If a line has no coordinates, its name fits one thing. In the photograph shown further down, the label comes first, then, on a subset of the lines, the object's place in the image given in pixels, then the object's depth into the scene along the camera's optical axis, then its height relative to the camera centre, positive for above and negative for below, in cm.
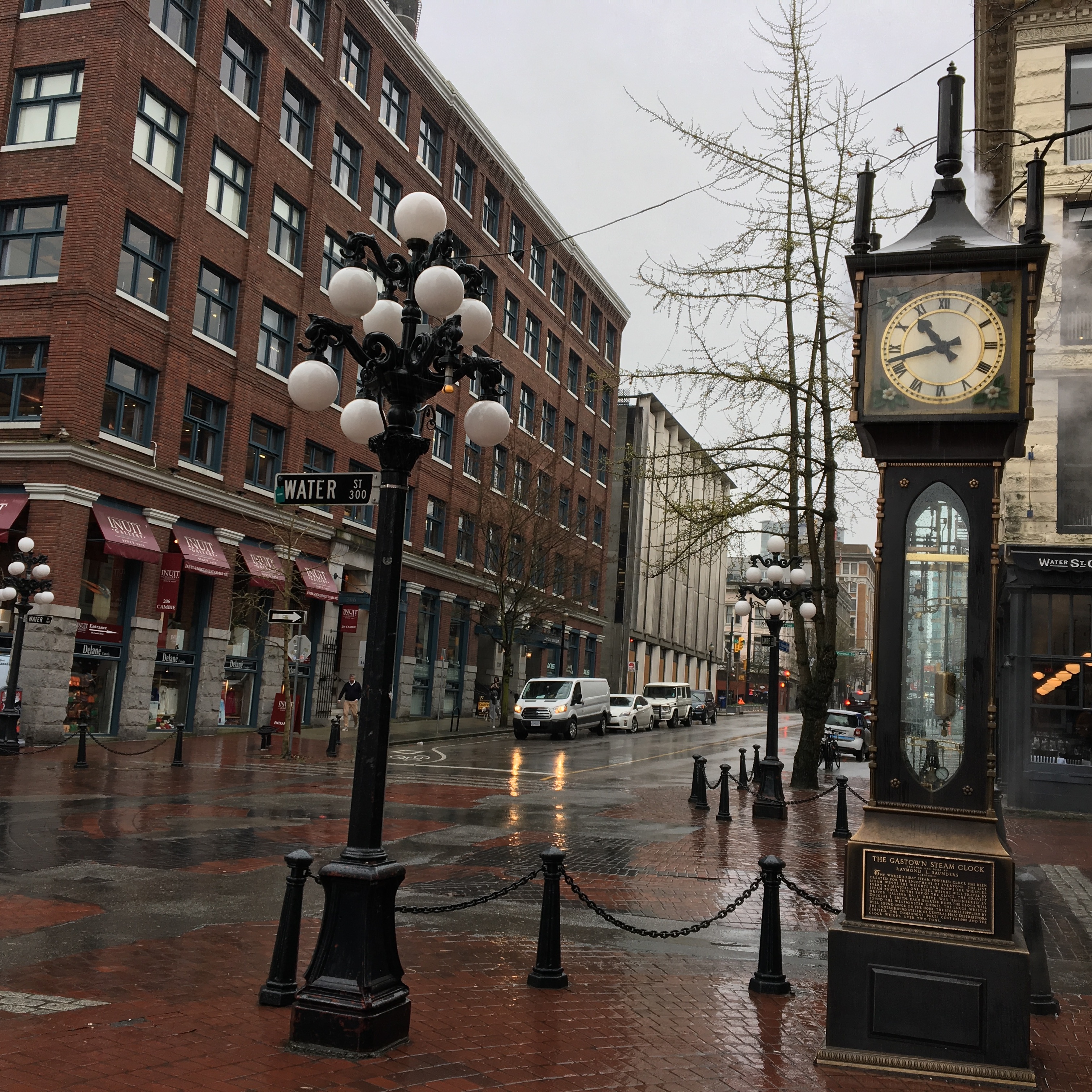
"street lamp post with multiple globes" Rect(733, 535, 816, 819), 1688 +176
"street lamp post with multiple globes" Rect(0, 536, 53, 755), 2006 +93
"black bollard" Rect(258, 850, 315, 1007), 616 -162
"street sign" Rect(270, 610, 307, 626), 2342 +106
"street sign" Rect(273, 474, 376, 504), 654 +112
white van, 3541 -84
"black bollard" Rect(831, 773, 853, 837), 1462 -168
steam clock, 573 +38
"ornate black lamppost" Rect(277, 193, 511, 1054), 556 +135
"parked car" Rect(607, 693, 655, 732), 4200 -103
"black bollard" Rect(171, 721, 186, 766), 1980 -170
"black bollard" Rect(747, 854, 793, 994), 704 -166
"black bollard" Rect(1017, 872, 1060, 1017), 656 -149
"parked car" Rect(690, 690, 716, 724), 5619 -86
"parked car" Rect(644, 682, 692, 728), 4781 -56
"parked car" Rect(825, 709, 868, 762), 3662 -100
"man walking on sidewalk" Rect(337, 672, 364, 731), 3038 -86
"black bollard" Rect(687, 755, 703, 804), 1742 -158
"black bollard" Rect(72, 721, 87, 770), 1875 -186
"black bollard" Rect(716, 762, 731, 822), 1603 -169
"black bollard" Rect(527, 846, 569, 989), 689 -168
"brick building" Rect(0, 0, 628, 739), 2339 +813
